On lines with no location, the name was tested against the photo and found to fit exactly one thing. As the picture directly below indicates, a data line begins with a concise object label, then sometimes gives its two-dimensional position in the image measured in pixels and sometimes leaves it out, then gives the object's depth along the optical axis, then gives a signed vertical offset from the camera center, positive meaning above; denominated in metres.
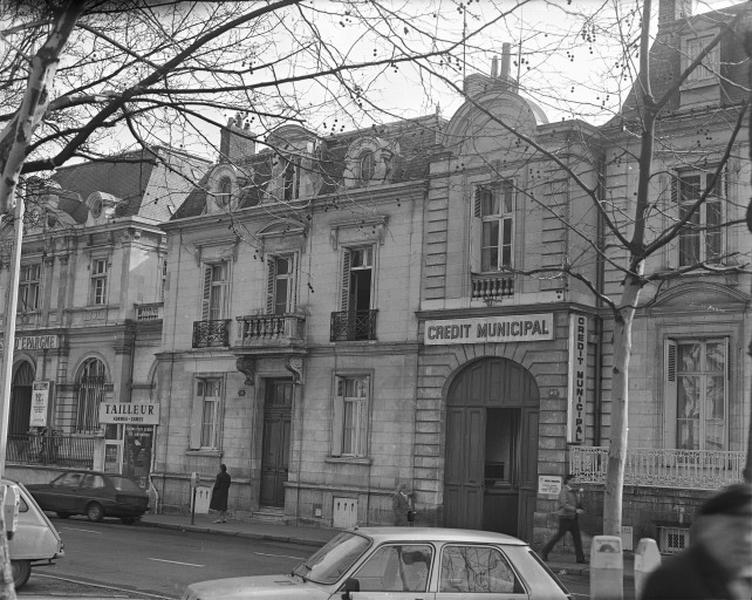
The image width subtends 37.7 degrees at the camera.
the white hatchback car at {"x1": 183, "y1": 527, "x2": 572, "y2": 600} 9.39 -1.10
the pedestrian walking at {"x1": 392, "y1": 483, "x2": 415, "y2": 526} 26.94 -1.50
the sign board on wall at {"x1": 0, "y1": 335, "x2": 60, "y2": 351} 41.81 +3.40
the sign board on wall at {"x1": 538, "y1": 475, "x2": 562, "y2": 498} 24.42 -0.73
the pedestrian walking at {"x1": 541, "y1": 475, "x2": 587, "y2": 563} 22.61 -1.34
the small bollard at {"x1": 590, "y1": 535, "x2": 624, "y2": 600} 10.53 -1.09
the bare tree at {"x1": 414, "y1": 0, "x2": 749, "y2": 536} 14.47 +4.67
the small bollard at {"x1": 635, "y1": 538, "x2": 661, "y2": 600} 9.87 -0.90
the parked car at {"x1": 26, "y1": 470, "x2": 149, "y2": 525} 29.92 -1.70
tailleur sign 33.44 +0.68
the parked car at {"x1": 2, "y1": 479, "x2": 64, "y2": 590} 15.67 -1.58
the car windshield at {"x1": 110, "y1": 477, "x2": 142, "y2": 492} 30.16 -1.38
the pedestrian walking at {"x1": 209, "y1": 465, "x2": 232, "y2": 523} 30.64 -1.52
